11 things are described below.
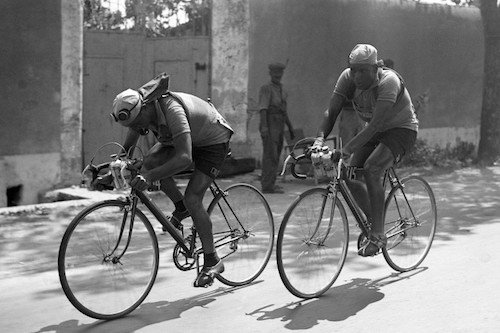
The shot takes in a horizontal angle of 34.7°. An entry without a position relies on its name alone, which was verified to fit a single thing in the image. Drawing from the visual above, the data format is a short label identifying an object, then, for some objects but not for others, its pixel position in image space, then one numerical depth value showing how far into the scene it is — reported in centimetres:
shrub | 1541
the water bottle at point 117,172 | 517
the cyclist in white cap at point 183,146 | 527
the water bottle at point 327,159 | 573
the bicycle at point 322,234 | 567
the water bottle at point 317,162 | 571
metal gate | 1221
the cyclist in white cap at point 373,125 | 593
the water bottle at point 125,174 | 519
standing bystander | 1153
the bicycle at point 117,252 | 511
